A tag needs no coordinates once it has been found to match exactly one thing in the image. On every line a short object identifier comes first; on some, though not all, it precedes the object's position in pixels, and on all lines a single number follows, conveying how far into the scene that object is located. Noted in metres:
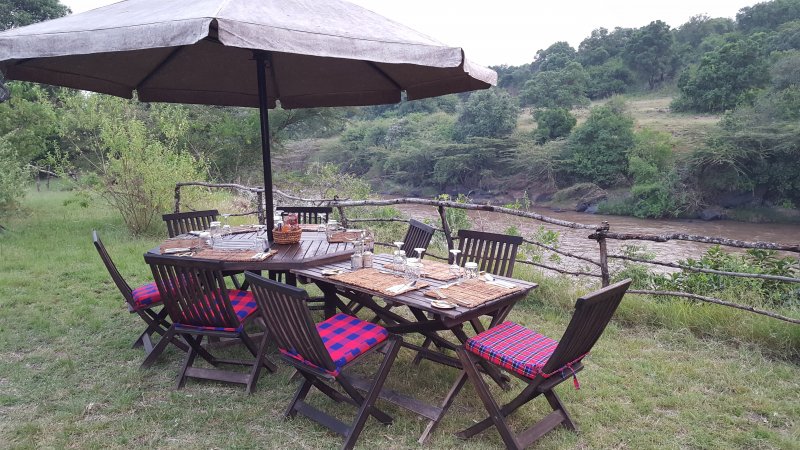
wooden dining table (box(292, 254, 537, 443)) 2.48
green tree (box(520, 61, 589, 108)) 36.09
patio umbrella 2.25
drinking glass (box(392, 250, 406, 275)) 3.03
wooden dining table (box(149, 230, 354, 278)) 3.09
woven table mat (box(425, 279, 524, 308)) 2.51
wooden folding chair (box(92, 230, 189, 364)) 3.29
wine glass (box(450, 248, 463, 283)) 2.98
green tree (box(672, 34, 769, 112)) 27.75
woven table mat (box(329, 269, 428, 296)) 2.73
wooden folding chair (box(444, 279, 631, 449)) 2.19
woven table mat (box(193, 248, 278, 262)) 3.18
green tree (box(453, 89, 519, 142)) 33.12
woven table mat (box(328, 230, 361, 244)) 3.74
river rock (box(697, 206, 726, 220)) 20.97
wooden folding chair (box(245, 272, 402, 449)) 2.26
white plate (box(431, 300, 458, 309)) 2.44
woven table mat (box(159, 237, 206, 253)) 3.50
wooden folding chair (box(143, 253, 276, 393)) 2.81
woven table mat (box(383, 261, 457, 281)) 2.95
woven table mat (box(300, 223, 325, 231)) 4.33
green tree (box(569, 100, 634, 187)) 25.61
